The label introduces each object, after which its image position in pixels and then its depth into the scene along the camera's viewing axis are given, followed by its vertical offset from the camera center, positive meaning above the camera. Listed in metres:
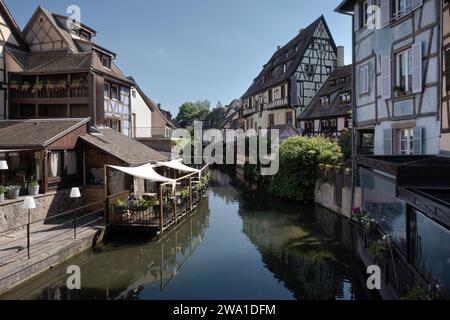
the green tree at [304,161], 19.77 -0.32
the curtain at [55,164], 14.88 -0.30
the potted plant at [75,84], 20.70 +4.13
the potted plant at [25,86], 20.55 +3.98
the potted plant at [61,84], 20.84 +4.14
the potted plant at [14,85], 20.57 +4.06
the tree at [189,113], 89.94 +10.71
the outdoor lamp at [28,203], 10.39 -1.34
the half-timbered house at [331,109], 27.12 +3.68
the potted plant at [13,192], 13.00 -1.26
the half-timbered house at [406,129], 6.64 +0.86
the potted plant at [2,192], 12.37 -1.23
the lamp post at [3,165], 13.33 -0.30
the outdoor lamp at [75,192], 12.48 -1.24
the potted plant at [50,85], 20.86 +4.09
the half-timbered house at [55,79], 20.67 +4.57
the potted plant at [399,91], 12.29 +2.16
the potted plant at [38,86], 20.78 +4.03
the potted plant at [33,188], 13.81 -1.19
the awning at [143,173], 14.22 -0.68
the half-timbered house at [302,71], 32.81 +7.74
